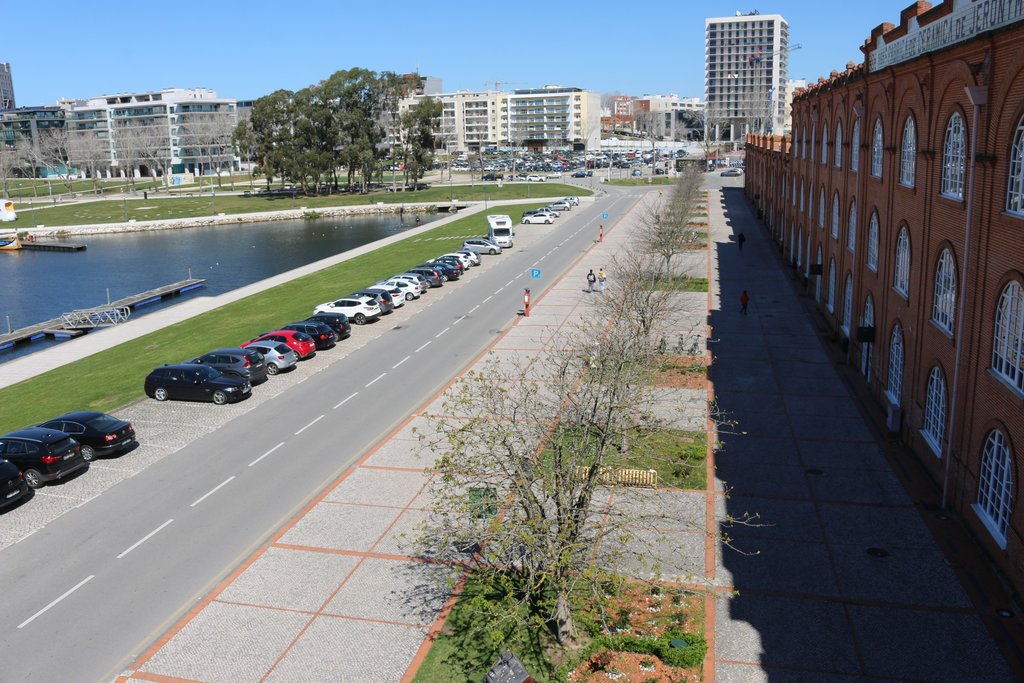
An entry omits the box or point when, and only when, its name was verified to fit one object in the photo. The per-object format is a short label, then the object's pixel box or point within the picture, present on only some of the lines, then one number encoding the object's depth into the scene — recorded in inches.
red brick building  700.0
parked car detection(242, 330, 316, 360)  1434.5
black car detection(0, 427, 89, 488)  922.4
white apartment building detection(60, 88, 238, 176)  6830.7
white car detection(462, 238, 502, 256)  2625.5
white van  2760.8
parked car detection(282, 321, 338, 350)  1497.3
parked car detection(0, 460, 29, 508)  866.8
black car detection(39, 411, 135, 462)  997.8
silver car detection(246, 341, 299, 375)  1353.3
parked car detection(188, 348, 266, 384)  1268.5
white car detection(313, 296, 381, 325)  1727.4
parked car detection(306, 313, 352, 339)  1576.0
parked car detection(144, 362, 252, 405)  1204.5
